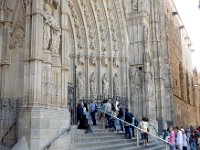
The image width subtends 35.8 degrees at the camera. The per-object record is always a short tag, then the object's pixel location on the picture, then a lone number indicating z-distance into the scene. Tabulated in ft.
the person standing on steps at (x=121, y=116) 42.69
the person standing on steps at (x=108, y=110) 43.09
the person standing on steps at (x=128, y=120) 41.14
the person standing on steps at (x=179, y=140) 40.06
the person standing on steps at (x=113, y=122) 42.50
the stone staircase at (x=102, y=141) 31.09
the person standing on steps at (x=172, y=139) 39.81
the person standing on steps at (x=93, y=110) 41.00
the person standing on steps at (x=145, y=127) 39.92
